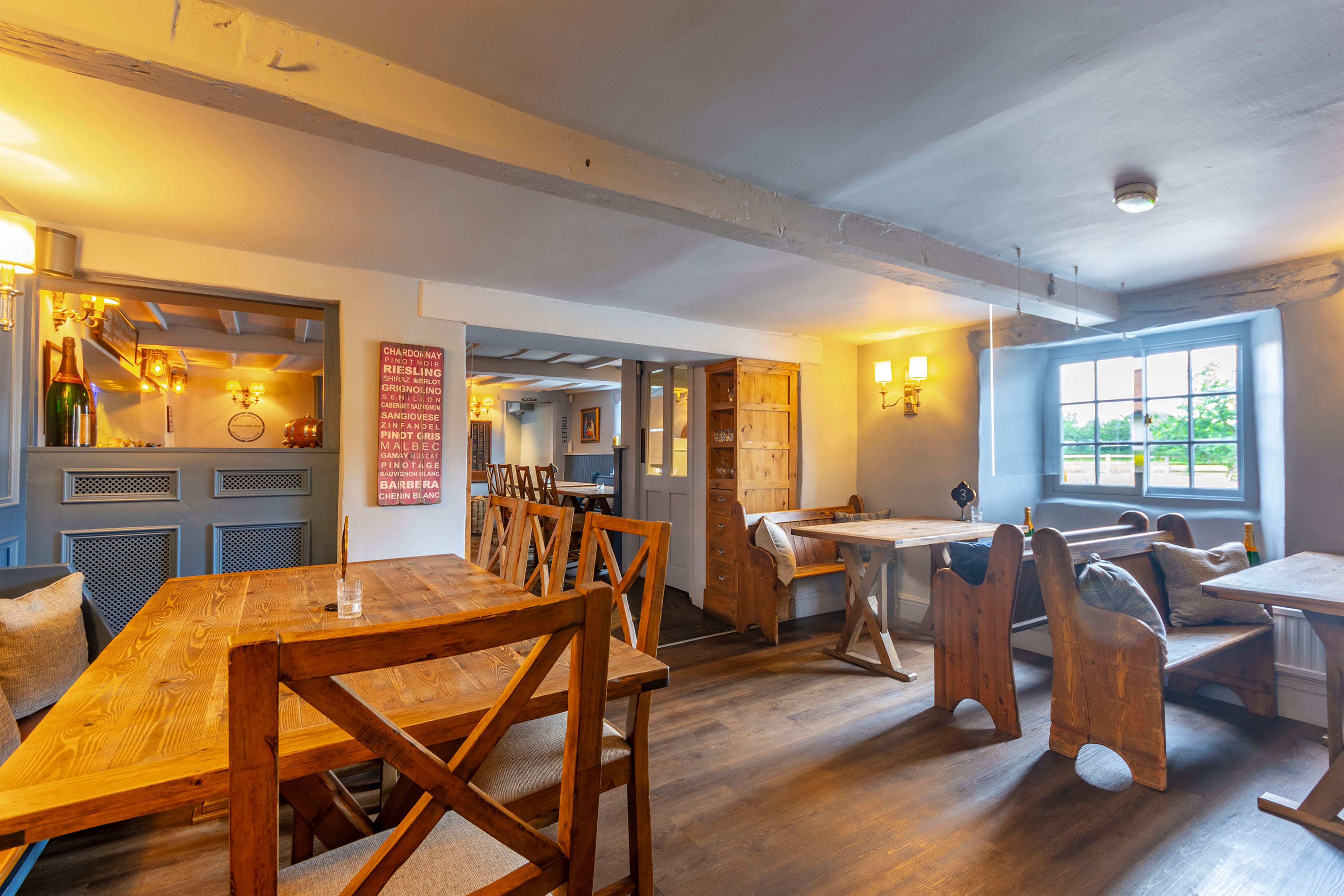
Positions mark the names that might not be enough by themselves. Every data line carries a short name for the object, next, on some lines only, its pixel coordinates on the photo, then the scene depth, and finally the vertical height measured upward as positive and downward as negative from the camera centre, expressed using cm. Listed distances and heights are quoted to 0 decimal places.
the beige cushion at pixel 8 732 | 144 -67
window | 360 +22
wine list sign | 319 +16
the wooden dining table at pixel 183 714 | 79 -44
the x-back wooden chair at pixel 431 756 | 67 -38
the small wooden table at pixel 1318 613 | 203 -53
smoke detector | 214 +90
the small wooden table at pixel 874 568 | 345 -69
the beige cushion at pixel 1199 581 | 294 -63
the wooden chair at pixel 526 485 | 705 -37
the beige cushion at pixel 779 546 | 413 -64
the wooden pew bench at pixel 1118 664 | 234 -88
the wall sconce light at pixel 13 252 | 197 +66
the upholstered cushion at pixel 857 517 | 472 -49
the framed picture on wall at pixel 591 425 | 1005 +48
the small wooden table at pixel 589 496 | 670 -47
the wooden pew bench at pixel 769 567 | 413 -83
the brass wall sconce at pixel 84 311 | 271 +65
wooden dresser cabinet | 465 +2
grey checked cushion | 242 -56
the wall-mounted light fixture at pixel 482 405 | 984 +80
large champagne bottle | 269 +22
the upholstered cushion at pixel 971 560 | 293 -52
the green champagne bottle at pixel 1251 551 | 318 -51
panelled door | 529 -2
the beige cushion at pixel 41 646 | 172 -56
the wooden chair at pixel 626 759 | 136 -72
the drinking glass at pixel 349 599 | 162 -38
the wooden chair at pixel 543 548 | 223 -36
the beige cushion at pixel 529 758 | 135 -72
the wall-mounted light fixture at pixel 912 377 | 462 +59
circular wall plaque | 652 +30
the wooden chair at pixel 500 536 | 254 -36
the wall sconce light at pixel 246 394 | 648 +65
